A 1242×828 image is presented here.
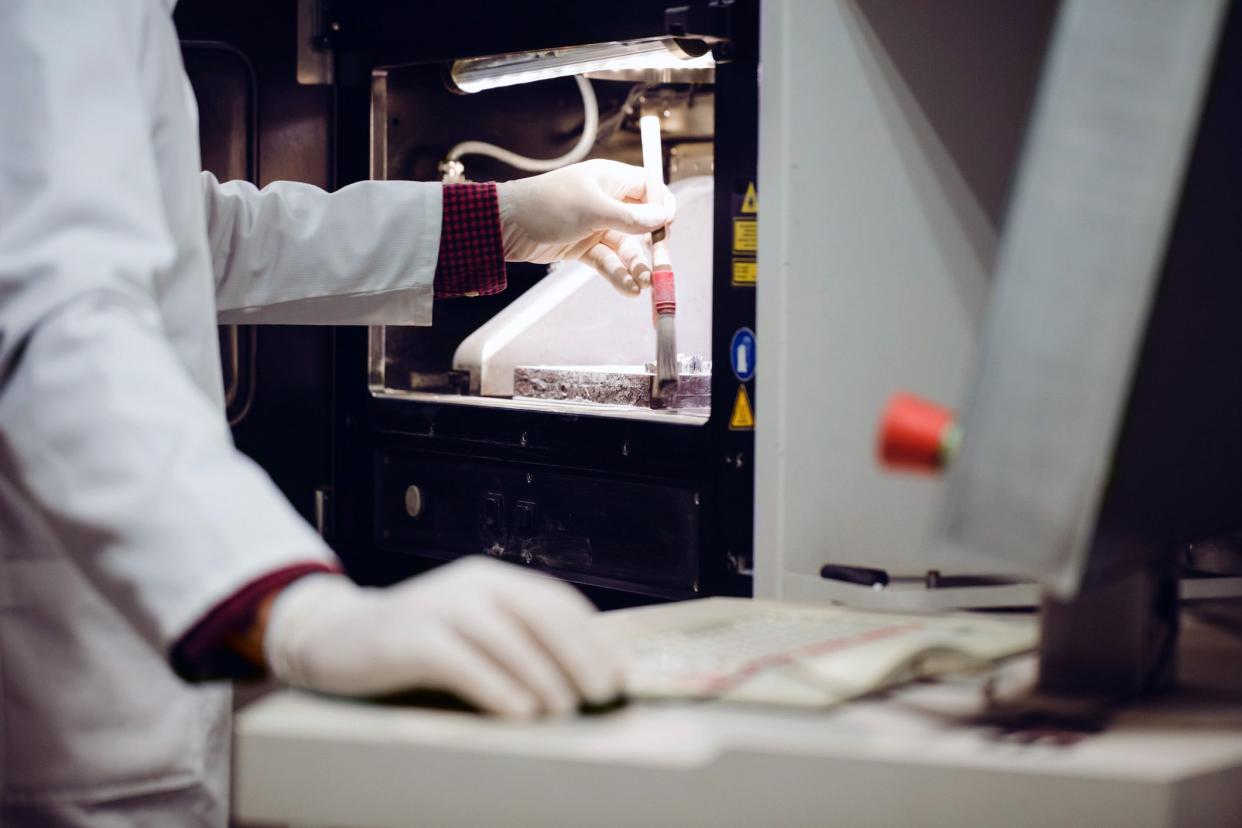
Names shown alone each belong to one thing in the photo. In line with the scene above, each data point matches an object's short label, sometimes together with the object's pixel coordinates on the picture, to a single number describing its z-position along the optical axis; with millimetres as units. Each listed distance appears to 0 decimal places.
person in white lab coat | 1553
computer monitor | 1354
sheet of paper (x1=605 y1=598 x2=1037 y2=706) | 1667
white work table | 1413
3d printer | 2308
